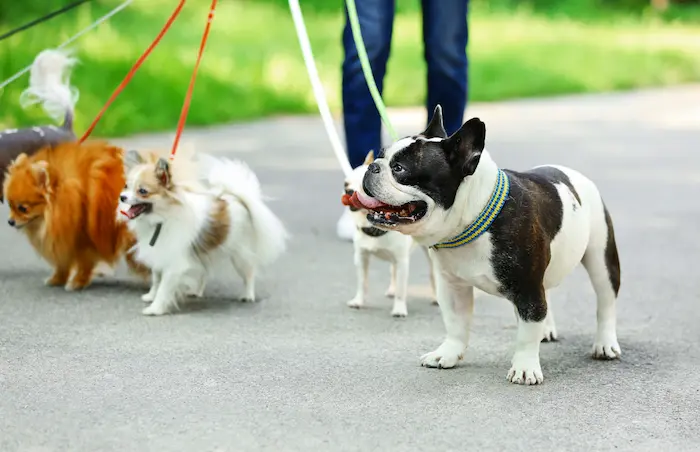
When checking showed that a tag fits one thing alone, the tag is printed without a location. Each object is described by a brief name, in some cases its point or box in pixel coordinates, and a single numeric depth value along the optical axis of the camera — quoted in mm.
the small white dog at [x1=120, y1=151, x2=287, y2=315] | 9400
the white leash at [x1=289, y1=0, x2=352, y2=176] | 9034
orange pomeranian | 10007
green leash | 8691
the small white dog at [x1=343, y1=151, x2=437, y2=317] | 9568
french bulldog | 7026
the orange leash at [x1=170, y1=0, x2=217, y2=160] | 9634
